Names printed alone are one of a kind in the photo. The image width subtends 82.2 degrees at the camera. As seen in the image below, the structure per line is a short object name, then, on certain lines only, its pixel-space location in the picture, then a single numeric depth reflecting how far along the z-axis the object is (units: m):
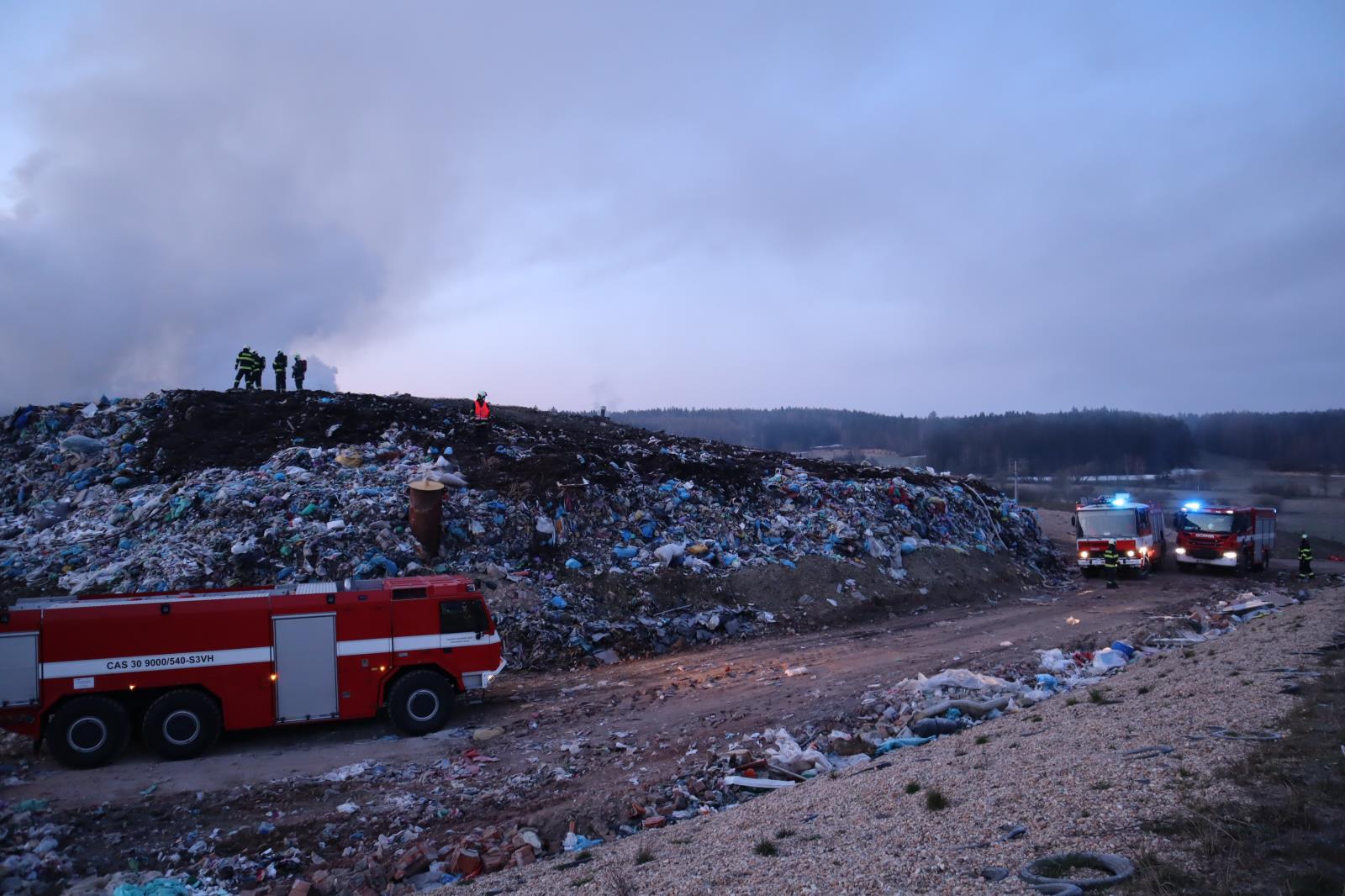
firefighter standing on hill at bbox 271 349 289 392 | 23.97
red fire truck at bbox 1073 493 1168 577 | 22.97
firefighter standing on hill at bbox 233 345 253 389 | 22.58
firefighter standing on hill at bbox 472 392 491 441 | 20.55
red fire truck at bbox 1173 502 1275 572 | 23.12
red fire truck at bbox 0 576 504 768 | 8.76
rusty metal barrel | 15.45
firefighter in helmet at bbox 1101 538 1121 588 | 21.69
